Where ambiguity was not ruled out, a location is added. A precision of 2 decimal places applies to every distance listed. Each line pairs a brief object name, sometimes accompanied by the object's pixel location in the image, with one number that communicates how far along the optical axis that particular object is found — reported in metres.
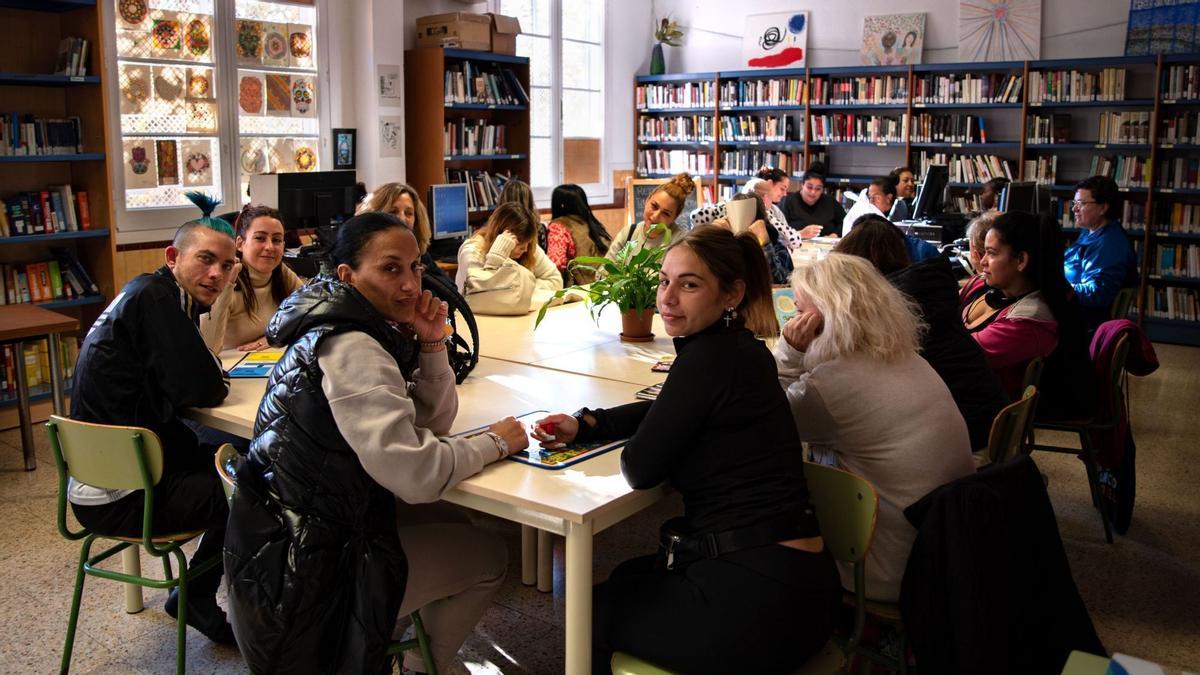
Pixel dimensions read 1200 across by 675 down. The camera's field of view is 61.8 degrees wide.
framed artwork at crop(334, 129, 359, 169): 6.77
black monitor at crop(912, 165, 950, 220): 6.57
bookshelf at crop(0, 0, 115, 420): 5.02
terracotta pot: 3.44
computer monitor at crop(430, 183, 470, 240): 6.29
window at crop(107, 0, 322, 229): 5.88
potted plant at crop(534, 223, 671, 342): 3.28
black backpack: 2.82
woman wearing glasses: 5.20
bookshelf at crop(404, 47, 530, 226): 7.33
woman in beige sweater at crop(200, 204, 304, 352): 3.25
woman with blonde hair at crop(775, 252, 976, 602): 2.22
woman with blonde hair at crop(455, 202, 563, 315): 3.96
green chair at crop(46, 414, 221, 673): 2.26
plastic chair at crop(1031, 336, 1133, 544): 3.58
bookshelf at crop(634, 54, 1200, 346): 7.49
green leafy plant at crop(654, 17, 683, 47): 9.88
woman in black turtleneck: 1.84
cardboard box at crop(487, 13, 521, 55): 7.68
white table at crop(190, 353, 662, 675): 1.88
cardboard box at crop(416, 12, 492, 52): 7.32
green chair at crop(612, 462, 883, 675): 2.02
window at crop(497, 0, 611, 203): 8.88
